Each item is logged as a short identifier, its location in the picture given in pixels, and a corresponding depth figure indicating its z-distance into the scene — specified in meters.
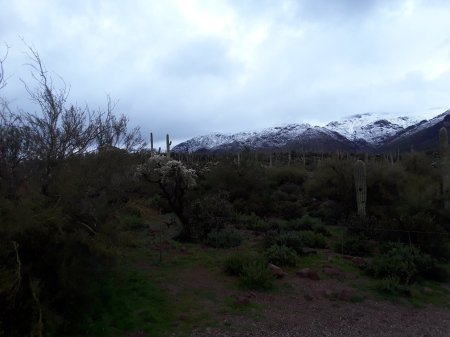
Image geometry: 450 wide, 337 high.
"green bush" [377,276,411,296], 10.95
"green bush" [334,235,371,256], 14.21
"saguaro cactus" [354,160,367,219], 18.36
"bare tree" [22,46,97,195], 10.48
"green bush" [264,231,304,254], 13.45
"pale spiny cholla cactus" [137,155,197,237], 14.98
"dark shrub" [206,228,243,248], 13.95
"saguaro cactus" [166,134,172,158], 28.45
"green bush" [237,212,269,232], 16.67
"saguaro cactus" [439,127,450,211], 18.34
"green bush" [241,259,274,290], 10.41
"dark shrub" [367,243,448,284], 11.78
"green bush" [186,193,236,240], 14.95
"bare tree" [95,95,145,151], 13.12
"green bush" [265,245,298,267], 12.12
